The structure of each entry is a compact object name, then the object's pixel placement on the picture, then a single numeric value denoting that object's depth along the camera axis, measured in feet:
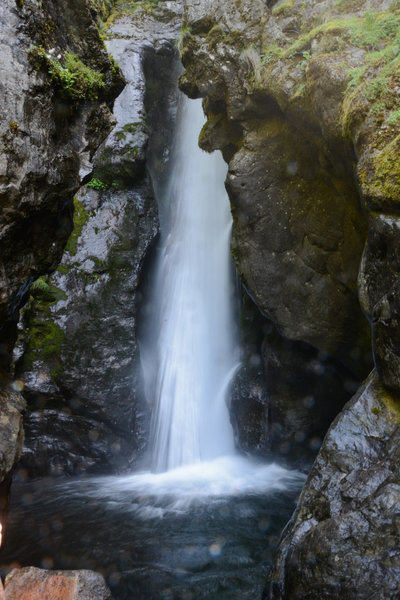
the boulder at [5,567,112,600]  13.67
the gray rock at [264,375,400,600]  10.84
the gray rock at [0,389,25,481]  13.87
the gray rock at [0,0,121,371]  15.15
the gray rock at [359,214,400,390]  14.40
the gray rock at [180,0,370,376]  24.08
